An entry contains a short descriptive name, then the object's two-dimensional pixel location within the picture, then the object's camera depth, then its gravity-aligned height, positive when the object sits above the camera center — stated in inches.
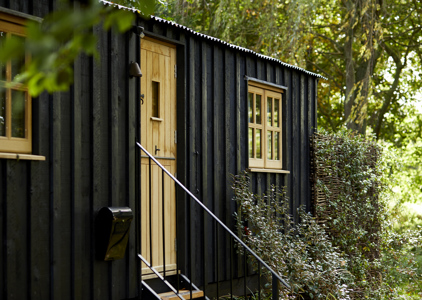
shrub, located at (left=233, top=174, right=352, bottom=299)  302.4 -50.3
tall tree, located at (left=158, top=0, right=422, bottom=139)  469.1 +106.5
